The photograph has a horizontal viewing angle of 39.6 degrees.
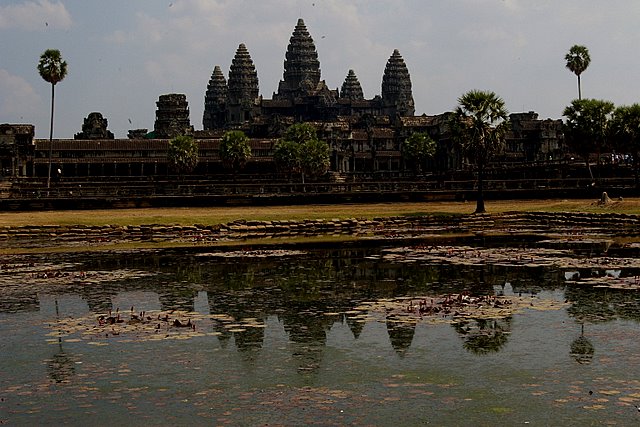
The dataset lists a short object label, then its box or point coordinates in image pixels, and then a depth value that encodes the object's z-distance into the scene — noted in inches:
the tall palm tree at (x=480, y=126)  2391.7
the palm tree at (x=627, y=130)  2950.3
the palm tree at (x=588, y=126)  3299.7
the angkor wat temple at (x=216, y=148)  5728.3
